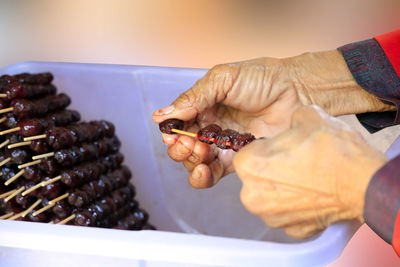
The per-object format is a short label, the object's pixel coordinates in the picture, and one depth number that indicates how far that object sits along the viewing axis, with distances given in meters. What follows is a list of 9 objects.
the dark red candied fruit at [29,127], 0.85
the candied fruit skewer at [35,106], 0.86
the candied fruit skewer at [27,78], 0.88
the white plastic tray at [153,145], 0.94
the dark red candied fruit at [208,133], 0.81
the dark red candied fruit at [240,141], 0.79
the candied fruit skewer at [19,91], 0.87
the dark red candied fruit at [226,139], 0.79
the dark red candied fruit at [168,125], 0.81
